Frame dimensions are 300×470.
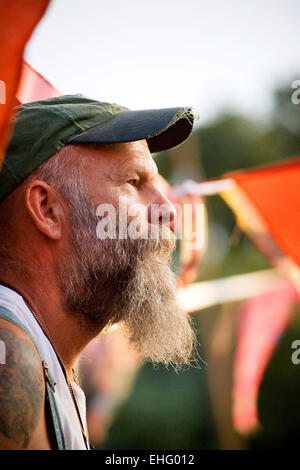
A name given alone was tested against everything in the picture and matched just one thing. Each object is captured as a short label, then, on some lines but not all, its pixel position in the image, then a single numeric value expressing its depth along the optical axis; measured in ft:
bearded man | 9.86
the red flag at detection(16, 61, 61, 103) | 13.53
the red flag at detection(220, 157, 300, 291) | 20.86
